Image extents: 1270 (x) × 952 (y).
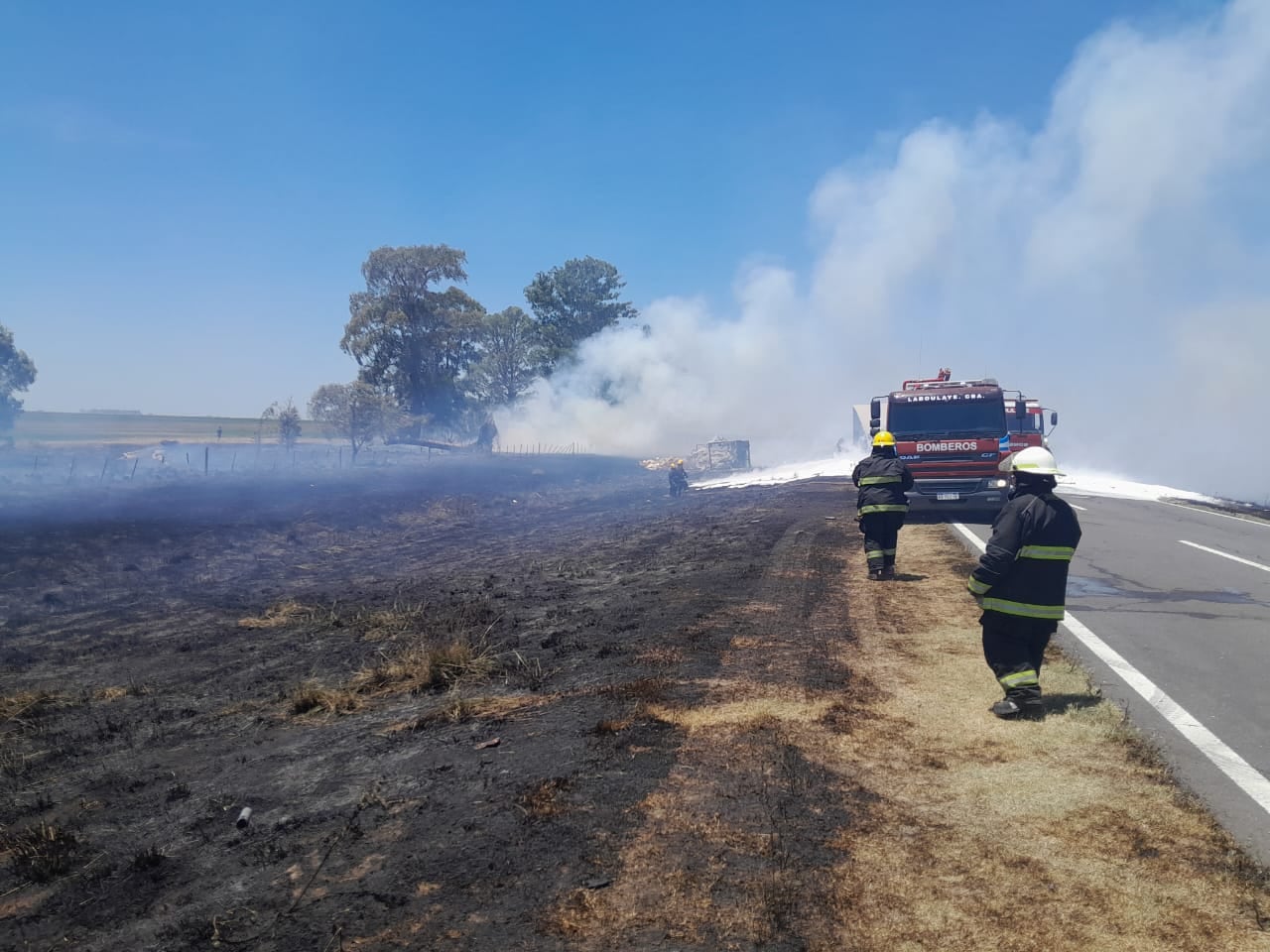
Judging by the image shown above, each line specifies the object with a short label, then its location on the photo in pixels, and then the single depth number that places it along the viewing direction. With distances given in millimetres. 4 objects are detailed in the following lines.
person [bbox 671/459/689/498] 31422
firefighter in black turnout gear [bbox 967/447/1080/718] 6062
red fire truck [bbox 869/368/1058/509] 16984
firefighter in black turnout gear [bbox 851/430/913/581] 10859
